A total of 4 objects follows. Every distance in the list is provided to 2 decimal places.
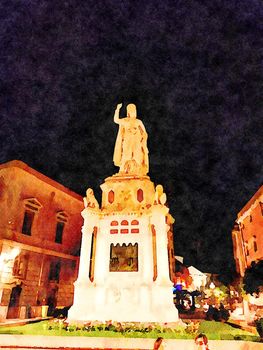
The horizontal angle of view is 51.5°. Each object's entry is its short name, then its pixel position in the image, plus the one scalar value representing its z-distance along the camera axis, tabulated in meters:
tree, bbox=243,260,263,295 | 18.70
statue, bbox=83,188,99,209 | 15.27
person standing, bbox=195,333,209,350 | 5.84
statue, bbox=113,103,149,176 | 17.48
